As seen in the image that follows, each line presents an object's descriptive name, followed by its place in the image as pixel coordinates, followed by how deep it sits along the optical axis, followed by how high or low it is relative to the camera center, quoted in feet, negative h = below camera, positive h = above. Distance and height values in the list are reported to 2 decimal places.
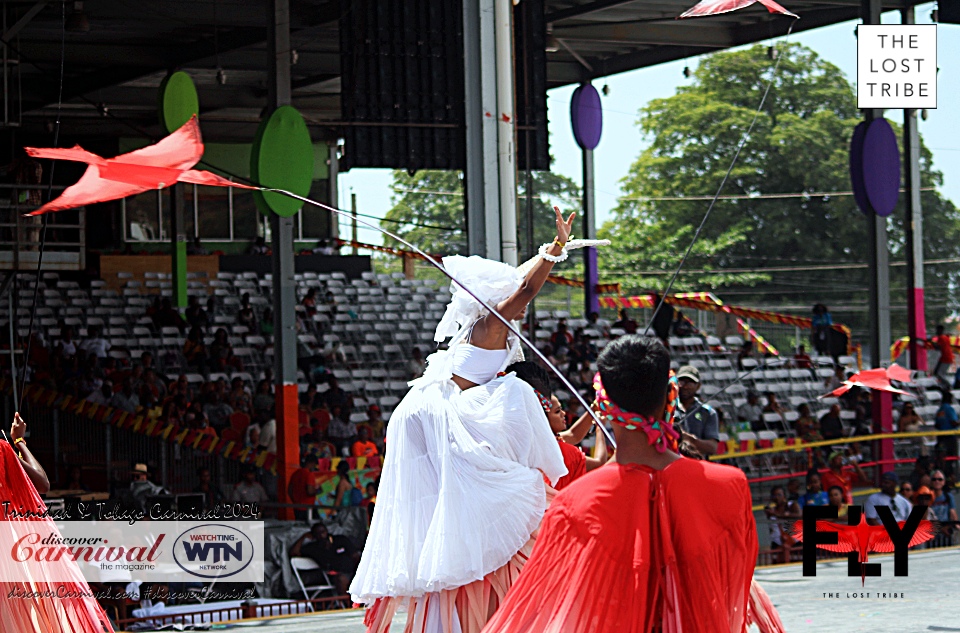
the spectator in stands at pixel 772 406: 65.26 -5.82
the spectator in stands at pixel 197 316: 68.80 -1.02
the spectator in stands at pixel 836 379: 70.85 -5.08
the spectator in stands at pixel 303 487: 44.91 -6.46
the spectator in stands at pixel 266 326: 70.23 -1.60
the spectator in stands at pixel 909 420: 63.21 -6.44
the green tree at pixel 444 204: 180.24 +12.25
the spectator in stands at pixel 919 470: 50.65 -7.06
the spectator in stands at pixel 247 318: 71.61 -1.19
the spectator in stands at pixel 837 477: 45.34 -6.72
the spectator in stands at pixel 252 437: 51.11 -5.41
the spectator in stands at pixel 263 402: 54.19 -4.32
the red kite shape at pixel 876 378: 32.68 -2.45
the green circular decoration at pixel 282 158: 45.68 +4.71
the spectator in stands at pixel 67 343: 60.49 -2.04
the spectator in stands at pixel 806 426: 59.16 -6.29
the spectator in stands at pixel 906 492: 46.78 -7.28
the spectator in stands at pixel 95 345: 61.27 -2.15
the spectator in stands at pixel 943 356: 74.18 -4.00
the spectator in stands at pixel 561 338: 69.41 -2.51
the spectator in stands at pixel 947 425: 56.34 -6.38
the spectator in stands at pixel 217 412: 52.03 -4.50
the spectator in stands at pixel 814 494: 43.01 -6.75
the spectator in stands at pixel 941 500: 45.60 -7.63
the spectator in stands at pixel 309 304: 74.23 -0.51
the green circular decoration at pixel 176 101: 48.47 +7.15
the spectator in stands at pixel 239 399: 54.39 -4.20
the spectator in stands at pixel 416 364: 62.82 -3.42
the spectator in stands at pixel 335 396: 55.35 -4.25
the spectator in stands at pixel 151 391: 52.53 -3.72
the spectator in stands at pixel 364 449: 47.73 -5.54
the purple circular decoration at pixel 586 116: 80.84 +10.55
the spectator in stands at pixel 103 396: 52.08 -3.81
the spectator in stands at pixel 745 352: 75.36 -3.65
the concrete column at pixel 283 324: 49.16 -1.07
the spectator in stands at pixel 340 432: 51.21 -5.30
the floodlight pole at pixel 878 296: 64.23 -0.54
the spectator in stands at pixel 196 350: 61.77 -2.54
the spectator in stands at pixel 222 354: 62.08 -2.71
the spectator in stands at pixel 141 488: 39.55 -5.67
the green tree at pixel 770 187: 154.40 +11.65
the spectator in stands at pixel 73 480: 43.57 -5.92
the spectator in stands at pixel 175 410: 49.73 -4.28
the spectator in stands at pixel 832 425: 59.16 -6.16
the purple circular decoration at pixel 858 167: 65.41 +5.82
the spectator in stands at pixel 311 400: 55.09 -4.40
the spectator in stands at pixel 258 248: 94.48 +3.42
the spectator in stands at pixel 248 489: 43.75 -6.31
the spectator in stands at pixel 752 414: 63.72 -6.04
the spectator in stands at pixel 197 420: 49.67 -4.59
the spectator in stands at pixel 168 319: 69.67 -1.13
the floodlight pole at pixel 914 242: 68.59 +2.19
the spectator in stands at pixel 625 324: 72.92 -1.90
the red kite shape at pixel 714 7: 28.12 +6.19
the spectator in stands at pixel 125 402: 51.55 -4.00
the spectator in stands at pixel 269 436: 50.90 -5.34
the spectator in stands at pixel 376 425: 51.24 -5.06
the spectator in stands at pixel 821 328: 75.20 -2.39
